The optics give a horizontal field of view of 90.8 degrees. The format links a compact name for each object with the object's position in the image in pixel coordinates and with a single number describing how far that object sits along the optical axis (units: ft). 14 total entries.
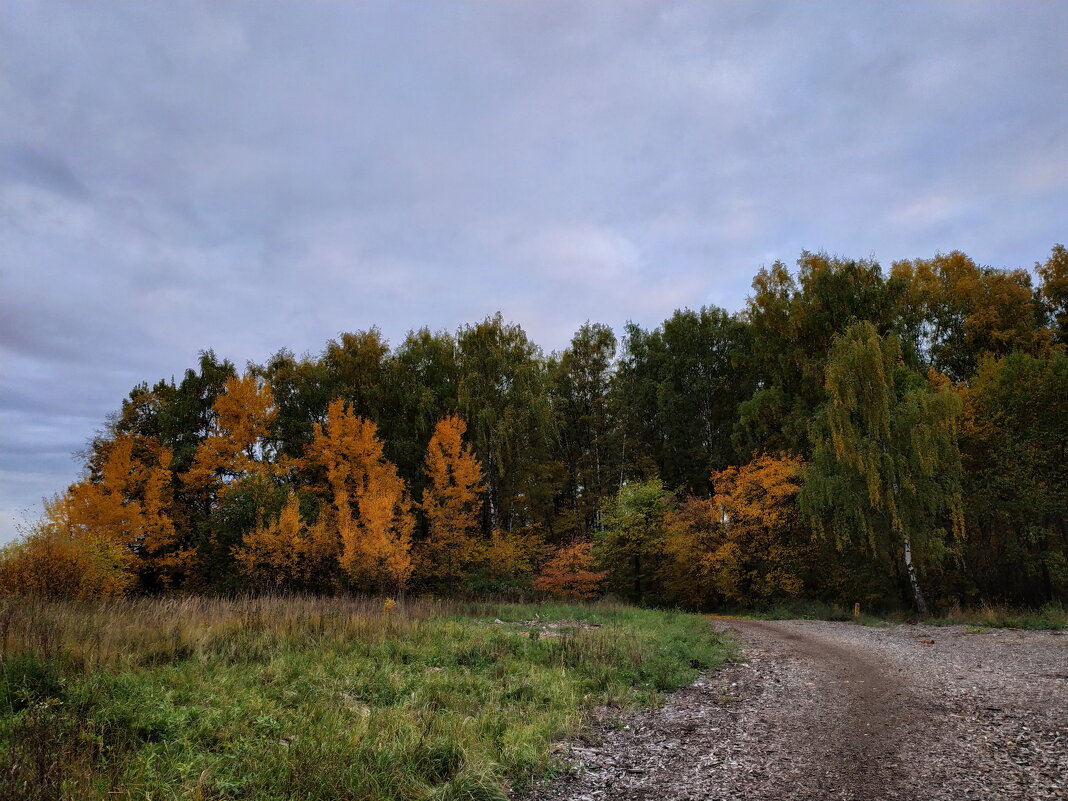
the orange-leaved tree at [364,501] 75.87
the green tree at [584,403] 132.16
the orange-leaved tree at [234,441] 91.25
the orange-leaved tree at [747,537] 83.30
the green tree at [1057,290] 91.61
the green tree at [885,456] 64.64
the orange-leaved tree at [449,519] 91.20
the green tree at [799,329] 88.58
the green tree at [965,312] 89.92
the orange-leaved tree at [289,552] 77.36
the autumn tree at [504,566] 92.43
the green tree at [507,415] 105.60
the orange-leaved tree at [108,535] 50.29
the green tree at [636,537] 93.50
